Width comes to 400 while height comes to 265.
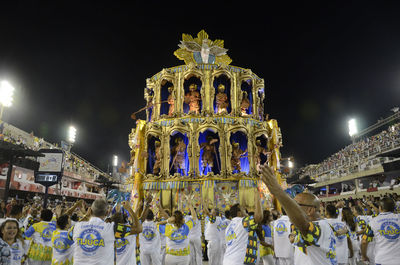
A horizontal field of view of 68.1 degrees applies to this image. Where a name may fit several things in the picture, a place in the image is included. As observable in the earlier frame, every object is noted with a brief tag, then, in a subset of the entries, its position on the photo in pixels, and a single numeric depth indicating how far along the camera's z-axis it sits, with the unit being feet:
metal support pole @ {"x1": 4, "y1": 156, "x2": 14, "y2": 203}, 46.18
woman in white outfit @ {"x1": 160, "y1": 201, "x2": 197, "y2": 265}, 22.22
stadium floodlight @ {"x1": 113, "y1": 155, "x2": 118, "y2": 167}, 227.85
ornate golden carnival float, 63.16
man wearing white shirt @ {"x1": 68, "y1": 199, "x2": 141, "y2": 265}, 13.99
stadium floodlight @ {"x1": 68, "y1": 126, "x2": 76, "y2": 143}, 158.92
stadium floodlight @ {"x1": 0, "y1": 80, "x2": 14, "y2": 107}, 64.95
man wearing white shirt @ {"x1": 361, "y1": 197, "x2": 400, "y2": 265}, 16.88
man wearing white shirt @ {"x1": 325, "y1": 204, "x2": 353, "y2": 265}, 20.12
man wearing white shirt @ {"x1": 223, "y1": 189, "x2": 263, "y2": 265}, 16.08
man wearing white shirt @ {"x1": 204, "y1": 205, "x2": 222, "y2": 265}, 31.42
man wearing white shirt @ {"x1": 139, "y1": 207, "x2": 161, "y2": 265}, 24.43
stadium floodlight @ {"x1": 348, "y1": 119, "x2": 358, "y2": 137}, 149.07
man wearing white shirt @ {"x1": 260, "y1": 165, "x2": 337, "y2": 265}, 8.79
